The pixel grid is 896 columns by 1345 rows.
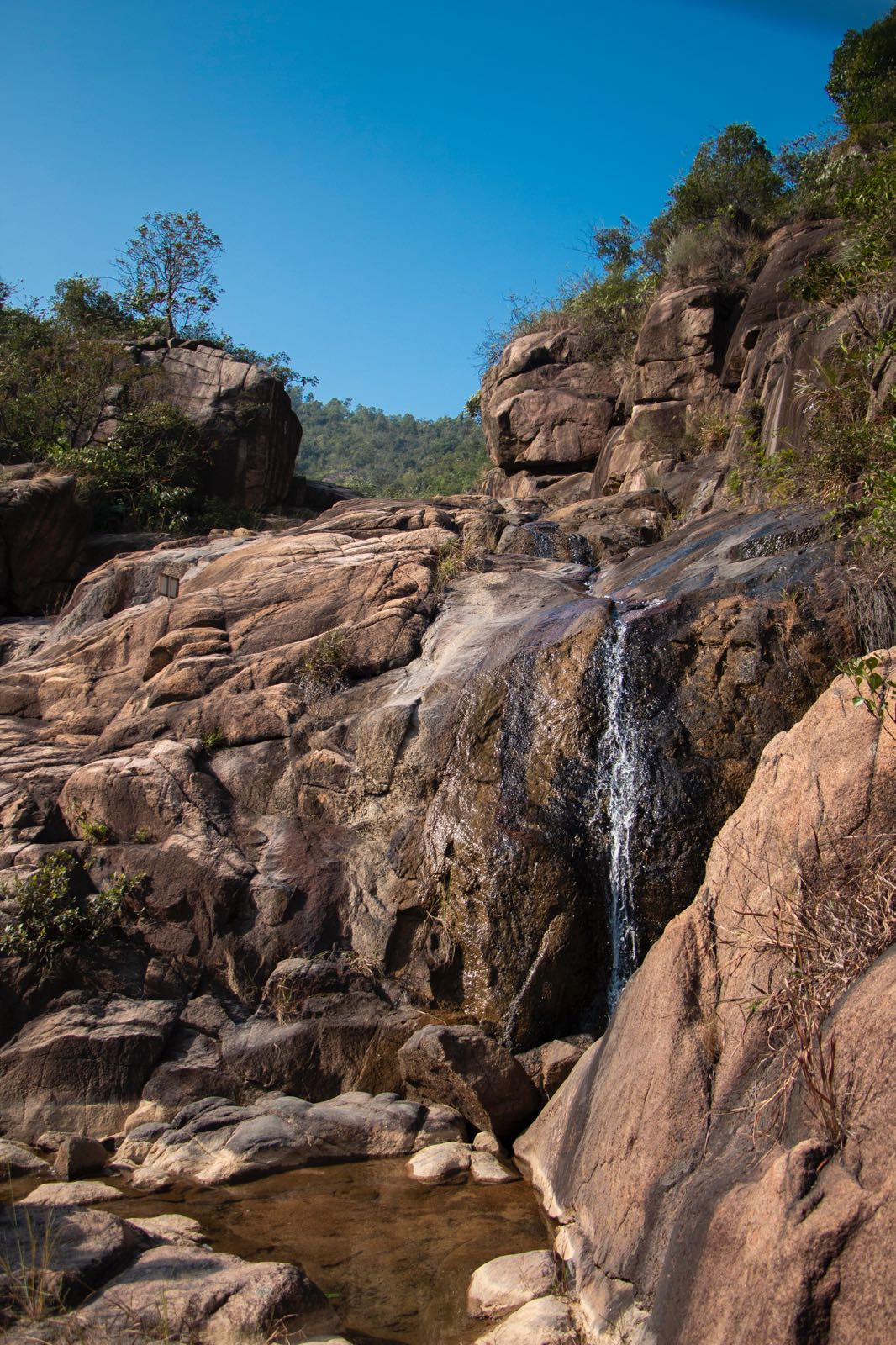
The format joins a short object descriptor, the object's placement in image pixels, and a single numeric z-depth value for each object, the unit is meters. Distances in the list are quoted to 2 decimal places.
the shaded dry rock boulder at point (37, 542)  19.25
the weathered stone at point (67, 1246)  4.48
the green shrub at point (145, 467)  22.05
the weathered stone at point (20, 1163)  7.43
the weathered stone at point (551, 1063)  7.78
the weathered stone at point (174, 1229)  5.60
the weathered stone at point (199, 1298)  4.30
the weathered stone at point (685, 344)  19.41
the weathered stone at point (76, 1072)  8.32
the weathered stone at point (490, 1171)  6.83
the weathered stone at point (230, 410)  24.69
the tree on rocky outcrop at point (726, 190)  21.67
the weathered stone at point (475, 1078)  7.46
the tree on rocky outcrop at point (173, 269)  29.55
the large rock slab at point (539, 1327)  4.67
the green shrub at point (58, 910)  9.30
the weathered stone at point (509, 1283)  5.17
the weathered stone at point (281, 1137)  7.19
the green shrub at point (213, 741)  11.29
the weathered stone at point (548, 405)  22.09
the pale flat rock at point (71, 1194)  5.85
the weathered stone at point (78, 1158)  7.27
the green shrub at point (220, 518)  22.75
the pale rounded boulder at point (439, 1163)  6.94
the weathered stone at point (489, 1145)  7.28
